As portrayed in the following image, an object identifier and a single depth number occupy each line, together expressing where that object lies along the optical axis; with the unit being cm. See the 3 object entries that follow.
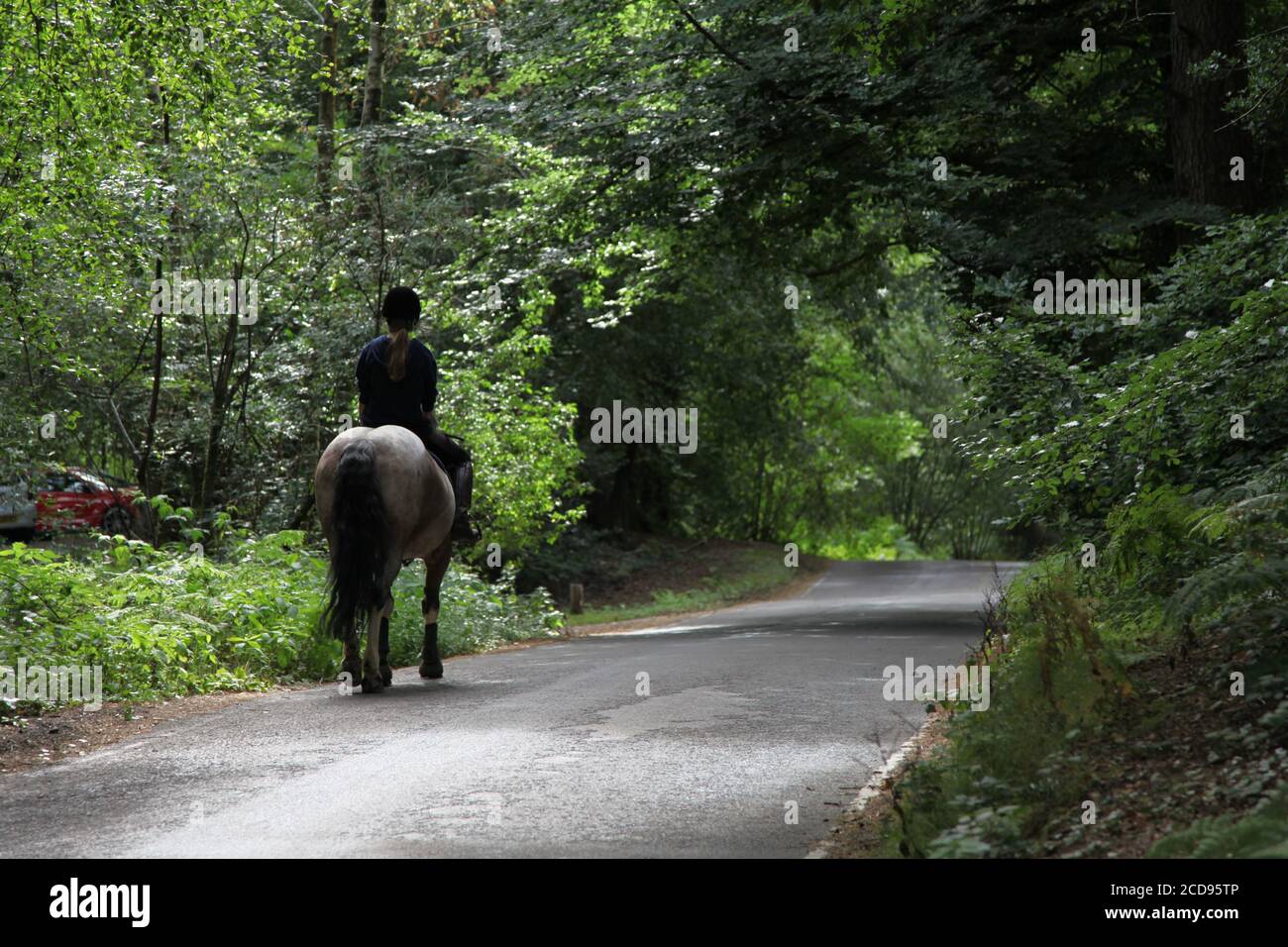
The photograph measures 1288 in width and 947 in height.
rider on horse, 1214
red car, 1981
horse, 1116
